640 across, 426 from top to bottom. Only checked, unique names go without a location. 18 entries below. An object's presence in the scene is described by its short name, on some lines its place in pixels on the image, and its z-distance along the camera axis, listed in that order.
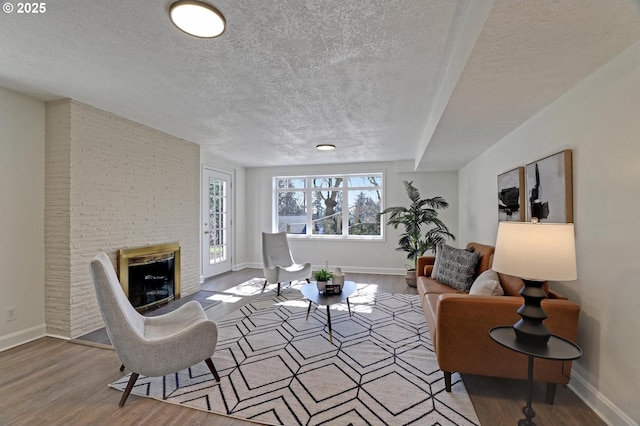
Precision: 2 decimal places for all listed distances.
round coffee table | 3.06
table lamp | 1.55
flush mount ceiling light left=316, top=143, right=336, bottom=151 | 4.55
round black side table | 1.53
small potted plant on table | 3.38
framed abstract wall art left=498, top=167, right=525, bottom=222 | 2.90
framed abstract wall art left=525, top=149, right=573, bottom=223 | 2.15
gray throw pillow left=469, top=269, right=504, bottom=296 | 2.25
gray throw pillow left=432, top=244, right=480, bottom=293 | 3.14
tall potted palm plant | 5.07
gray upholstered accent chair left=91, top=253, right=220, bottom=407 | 1.92
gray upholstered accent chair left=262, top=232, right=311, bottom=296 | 4.57
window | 6.40
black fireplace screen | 3.72
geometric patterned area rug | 1.88
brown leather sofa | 1.88
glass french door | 5.58
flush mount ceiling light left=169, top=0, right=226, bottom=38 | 1.58
